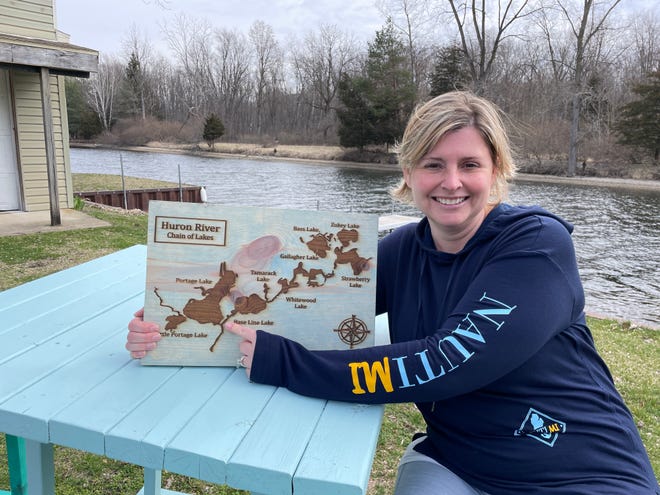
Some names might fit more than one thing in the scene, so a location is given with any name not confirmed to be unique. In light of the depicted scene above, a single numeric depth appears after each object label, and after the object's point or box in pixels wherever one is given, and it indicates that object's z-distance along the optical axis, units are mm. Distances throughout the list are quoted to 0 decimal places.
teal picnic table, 1020
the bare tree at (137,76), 57125
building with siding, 7656
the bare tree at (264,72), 54719
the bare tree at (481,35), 31391
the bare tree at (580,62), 26725
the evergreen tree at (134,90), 56375
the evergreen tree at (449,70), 34625
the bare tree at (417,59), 39094
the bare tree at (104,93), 54219
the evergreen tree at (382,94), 33812
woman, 1192
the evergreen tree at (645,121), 24609
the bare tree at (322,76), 50594
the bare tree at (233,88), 56688
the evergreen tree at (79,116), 51594
